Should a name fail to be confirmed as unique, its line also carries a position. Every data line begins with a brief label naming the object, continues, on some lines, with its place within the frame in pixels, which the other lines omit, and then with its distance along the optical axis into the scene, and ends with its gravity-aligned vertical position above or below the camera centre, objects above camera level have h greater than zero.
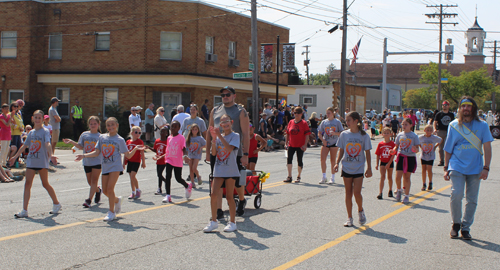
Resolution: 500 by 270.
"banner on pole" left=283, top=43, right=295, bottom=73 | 28.98 +3.55
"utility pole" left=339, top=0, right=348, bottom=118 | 28.59 +3.46
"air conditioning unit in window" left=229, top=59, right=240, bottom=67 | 30.34 +3.30
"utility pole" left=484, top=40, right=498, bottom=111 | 80.12 +10.70
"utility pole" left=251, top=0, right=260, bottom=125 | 22.52 +1.97
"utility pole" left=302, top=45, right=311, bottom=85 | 70.19 +9.38
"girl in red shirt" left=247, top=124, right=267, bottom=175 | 10.07 -0.65
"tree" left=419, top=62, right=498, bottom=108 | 70.75 +5.60
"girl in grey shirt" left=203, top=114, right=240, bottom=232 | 6.86 -0.70
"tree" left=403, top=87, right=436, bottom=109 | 79.12 +3.94
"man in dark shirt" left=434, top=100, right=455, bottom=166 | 15.33 +0.04
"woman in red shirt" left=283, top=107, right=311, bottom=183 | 11.81 -0.38
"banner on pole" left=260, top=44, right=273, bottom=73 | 28.91 +3.51
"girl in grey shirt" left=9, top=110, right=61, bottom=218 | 7.96 -0.67
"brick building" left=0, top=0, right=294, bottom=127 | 27.14 +3.40
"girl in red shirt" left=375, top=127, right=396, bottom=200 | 9.98 -0.69
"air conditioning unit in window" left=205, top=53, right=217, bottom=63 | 28.41 +3.38
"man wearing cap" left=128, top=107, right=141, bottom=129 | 19.38 -0.12
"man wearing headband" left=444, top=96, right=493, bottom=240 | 6.65 -0.49
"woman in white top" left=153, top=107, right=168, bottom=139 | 18.11 -0.14
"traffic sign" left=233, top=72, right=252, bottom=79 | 22.90 +1.95
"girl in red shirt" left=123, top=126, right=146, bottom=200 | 9.61 -0.92
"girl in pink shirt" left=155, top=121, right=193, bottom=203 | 9.47 -0.70
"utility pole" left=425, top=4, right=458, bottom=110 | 47.75 +10.37
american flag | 37.25 +5.22
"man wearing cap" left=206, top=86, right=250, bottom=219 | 7.49 -0.04
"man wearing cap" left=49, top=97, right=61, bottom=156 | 15.67 -0.25
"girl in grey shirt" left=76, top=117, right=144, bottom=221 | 7.65 -0.67
